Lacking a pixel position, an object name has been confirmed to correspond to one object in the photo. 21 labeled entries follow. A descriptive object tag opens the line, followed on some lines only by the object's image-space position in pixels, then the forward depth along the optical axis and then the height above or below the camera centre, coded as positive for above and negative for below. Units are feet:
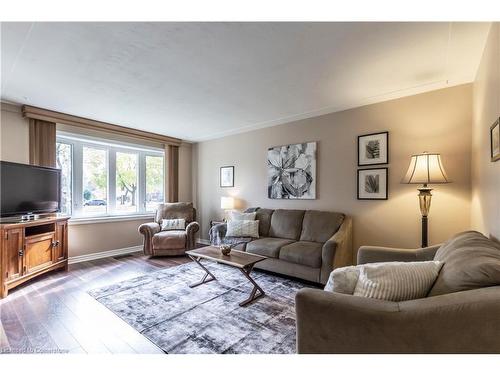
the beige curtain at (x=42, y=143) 11.03 +2.05
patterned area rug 5.90 -3.98
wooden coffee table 8.05 -2.69
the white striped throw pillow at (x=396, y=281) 3.77 -1.58
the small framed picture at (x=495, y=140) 4.79 +0.99
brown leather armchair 13.46 -3.13
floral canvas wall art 12.19 +0.79
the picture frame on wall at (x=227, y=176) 15.84 +0.65
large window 13.00 +0.55
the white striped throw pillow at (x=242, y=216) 13.10 -1.70
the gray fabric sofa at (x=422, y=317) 3.03 -1.86
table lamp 14.98 -1.09
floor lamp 7.88 +0.34
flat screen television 9.30 -0.16
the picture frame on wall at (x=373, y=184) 9.99 +0.08
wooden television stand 8.50 -2.59
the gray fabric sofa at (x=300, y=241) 9.24 -2.61
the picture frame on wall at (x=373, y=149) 10.00 +1.62
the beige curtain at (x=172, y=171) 16.79 +1.06
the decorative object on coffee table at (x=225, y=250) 8.97 -2.47
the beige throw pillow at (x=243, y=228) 12.23 -2.25
